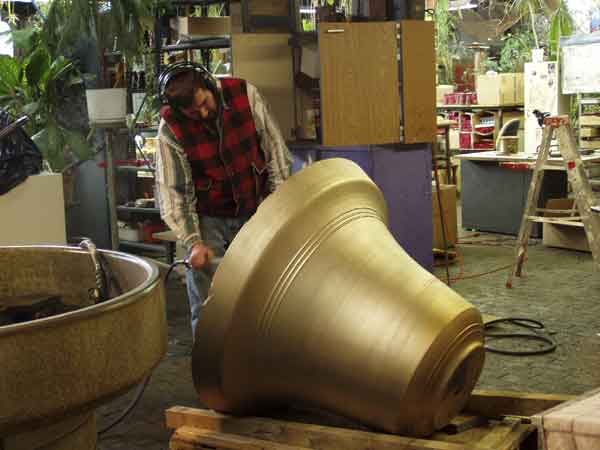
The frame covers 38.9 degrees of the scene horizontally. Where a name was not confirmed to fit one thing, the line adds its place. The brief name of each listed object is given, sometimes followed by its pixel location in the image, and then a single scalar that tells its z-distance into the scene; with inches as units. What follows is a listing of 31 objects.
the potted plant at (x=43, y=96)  268.5
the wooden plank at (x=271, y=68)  221.9
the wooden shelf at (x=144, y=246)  286.8
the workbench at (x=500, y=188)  299.0
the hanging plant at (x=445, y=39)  470.6
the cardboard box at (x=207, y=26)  233.9
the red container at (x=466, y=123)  453.1
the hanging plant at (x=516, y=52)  489.7
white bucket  247.3
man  134.1
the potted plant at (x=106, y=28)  248.2
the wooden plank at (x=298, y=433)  88.9
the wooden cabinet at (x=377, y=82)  210.8
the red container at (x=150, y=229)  296.7
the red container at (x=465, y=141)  454.3
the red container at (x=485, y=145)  447.8
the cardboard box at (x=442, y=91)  483.8
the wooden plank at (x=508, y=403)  101.9
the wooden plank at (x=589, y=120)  388.5
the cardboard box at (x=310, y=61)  221.1
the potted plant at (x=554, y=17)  420.8
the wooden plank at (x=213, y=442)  94.5
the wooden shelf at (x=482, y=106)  440.5
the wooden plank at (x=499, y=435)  91.0
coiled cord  177.5
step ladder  217.3
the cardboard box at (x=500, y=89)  434.6
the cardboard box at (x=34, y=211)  217.5
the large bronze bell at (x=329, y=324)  87.5
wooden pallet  91.0
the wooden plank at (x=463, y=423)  96.9
